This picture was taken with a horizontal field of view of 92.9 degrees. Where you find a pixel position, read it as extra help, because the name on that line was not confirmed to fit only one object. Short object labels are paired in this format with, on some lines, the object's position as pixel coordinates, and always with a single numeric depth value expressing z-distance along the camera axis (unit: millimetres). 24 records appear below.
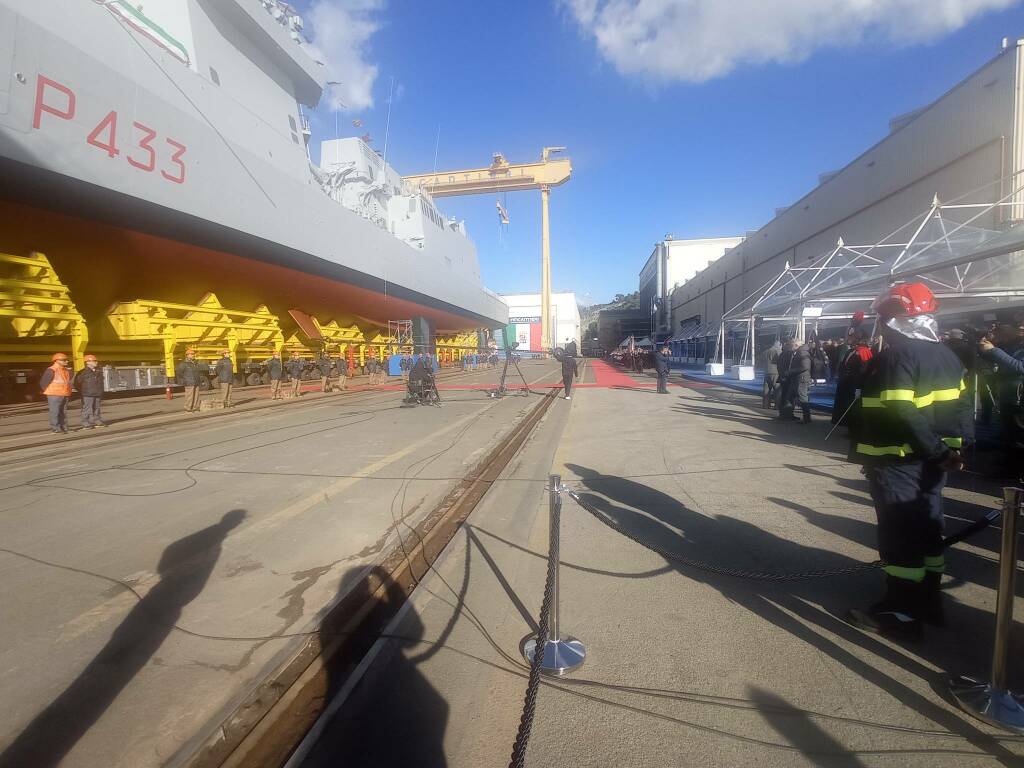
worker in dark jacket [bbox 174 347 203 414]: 11969
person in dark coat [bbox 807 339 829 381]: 10492
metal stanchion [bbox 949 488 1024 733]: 1887
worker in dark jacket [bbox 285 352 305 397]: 15906
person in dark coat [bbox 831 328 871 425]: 5977
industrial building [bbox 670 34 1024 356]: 12922
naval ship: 8859
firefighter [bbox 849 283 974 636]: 2432
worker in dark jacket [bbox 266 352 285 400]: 14539
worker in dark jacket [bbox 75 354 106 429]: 9578
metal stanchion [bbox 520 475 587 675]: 2277
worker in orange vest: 8719
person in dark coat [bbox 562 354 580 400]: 14539
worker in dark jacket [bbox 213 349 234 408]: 12794
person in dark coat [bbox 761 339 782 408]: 10922
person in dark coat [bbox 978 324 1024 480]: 5105
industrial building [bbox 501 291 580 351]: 75625
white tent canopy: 8781
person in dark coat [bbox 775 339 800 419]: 9094
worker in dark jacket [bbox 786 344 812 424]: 8805
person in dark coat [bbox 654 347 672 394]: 15005
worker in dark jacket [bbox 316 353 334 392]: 17864
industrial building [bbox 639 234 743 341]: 53375
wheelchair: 12906
